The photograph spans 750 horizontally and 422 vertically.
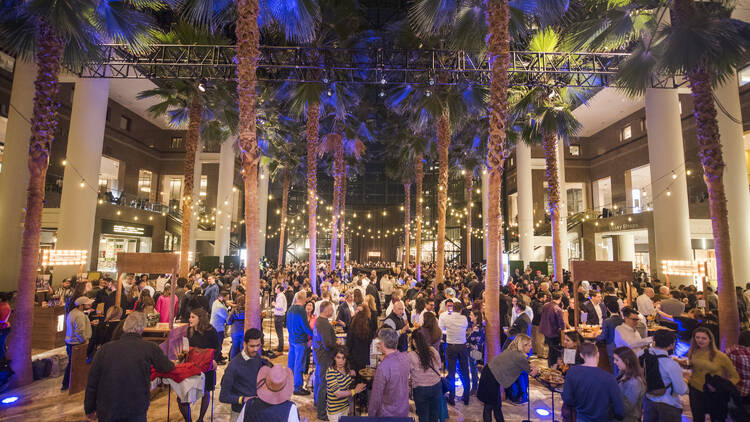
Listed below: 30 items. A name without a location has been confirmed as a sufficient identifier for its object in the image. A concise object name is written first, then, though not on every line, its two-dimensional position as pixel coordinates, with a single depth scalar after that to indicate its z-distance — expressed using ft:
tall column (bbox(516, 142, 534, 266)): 75.05
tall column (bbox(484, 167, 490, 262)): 86.66
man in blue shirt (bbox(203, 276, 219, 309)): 31.45
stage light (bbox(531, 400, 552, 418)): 19.12
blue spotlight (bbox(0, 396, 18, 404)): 19.69
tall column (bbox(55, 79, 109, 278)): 48.70
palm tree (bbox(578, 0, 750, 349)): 21.71
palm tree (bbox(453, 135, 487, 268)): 65.72
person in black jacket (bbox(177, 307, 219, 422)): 17.15
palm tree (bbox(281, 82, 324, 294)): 42.14
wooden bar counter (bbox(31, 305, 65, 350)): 30.68
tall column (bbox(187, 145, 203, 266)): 79.14
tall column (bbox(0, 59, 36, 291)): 45.32
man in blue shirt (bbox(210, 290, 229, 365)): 24.47
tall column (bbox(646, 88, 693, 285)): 47.26
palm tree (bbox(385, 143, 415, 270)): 76.31
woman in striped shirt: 14.80
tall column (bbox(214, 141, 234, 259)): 79.61
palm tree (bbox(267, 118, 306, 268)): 71.10
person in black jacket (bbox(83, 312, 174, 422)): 11.00
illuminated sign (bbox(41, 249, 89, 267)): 43.65
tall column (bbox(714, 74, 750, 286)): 42.68
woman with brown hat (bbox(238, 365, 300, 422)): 8.63
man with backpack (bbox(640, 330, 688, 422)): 13.15
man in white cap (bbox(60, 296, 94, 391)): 21.33
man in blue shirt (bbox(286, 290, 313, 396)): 21.33
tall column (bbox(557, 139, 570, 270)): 71.39
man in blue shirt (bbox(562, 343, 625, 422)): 11.62
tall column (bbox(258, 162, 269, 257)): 90.48
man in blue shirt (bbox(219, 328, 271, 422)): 12.20
